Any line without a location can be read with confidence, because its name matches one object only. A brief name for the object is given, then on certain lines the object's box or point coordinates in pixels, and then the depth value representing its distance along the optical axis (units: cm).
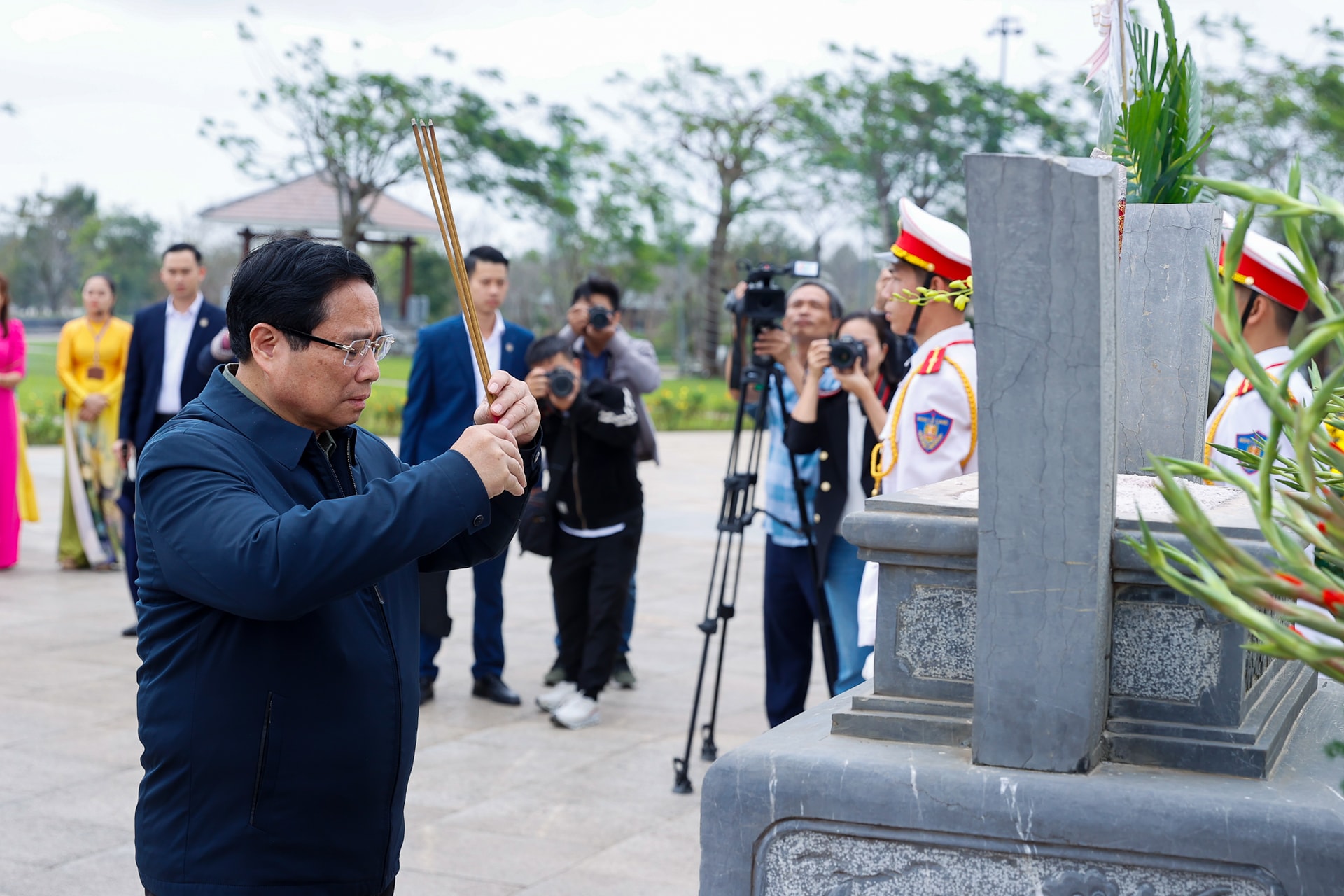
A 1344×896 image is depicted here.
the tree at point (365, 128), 2155
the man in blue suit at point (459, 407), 525
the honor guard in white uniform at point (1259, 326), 299
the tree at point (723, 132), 3356
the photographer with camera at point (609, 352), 545
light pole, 3173
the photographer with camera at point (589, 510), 496
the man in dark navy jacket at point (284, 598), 175
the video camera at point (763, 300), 440
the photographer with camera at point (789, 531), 433
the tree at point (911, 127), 3041
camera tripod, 421
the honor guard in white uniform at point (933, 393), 317
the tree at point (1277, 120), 2298
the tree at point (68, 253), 4512
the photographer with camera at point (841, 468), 415
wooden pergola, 3200
